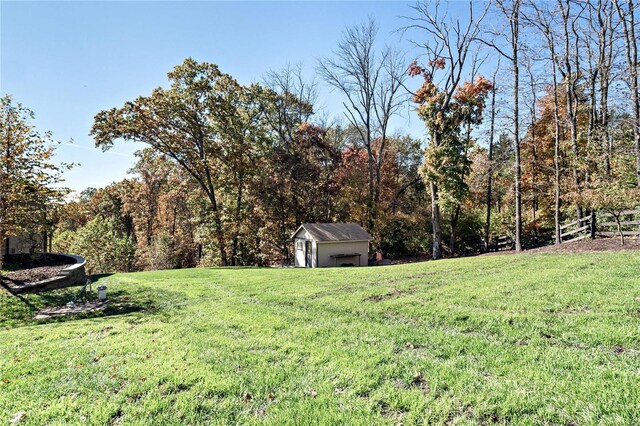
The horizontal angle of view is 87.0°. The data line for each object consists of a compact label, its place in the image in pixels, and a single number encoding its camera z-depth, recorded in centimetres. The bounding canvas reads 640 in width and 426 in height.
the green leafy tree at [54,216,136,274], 2597
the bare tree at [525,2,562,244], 1738
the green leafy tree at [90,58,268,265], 2256
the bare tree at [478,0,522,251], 1736
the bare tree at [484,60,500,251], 2241
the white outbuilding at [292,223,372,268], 2125
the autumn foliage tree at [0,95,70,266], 946
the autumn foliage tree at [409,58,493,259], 2167
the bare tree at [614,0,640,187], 1391
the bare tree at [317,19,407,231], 2734
